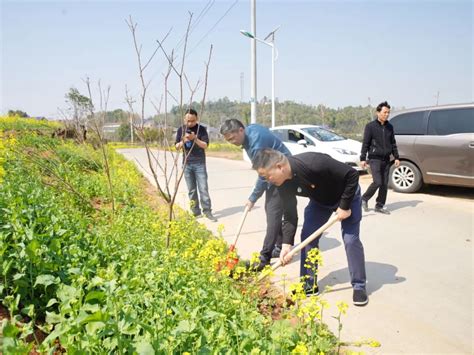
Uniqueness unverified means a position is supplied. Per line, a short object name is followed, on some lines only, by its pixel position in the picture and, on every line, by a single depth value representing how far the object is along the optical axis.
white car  9.23
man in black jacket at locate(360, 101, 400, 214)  5.29
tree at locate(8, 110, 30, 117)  25.03
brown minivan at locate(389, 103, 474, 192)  5.80
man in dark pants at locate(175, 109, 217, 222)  5.40
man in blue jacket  3.46
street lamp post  17.83
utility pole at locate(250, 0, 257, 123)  13.29
